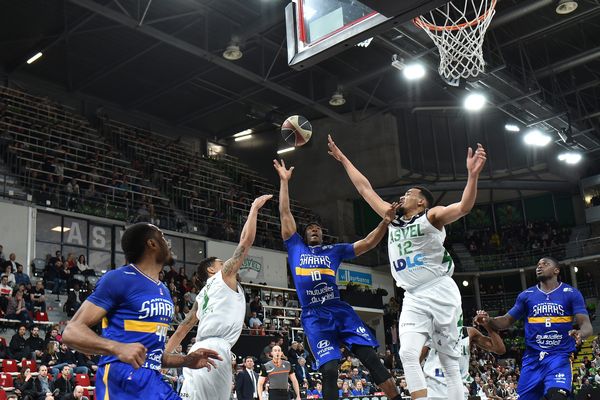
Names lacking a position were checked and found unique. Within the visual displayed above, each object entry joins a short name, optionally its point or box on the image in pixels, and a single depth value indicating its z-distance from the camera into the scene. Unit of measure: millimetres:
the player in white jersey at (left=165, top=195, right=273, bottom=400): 6535
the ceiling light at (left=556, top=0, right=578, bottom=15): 21531
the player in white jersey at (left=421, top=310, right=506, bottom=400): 6875
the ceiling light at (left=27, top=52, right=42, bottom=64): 27403
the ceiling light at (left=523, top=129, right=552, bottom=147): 27344
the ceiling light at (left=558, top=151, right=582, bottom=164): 29375
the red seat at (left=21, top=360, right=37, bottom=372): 14447
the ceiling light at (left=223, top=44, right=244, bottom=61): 24578
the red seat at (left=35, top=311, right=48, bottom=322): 17641
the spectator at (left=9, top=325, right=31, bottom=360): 15227
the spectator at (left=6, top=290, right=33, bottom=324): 16672
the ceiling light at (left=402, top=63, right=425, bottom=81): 21766
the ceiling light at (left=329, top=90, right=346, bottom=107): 29336
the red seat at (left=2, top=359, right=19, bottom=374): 14375
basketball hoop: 13555
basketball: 9336
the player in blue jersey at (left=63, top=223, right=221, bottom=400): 4016
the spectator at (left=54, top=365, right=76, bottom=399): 14001
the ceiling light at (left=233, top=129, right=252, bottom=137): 37403
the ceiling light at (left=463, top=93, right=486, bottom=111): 23734
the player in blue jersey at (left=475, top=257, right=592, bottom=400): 7656
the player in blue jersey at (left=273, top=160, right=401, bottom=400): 7305
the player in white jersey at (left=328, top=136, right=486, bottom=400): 6266
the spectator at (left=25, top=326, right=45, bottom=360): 15760
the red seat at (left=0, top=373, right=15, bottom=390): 13570
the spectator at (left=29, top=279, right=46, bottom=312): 18000
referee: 13870
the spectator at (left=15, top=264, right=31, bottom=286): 18250
